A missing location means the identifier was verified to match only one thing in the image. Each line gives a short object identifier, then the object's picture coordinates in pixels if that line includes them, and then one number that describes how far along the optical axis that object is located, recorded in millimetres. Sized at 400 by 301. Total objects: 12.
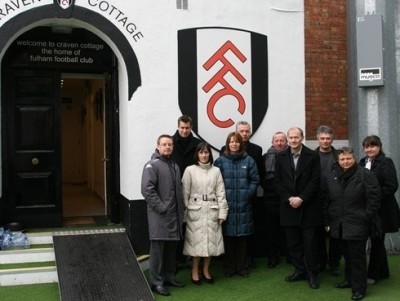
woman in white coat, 5664
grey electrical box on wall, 7020
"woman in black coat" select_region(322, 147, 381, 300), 5172
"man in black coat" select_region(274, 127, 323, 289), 5652
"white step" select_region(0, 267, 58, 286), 5625
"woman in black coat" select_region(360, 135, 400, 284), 5613
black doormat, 5191
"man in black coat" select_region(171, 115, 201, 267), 6141
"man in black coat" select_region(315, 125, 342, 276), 5898
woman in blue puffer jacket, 5922
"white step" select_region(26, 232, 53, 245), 6317
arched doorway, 6688
